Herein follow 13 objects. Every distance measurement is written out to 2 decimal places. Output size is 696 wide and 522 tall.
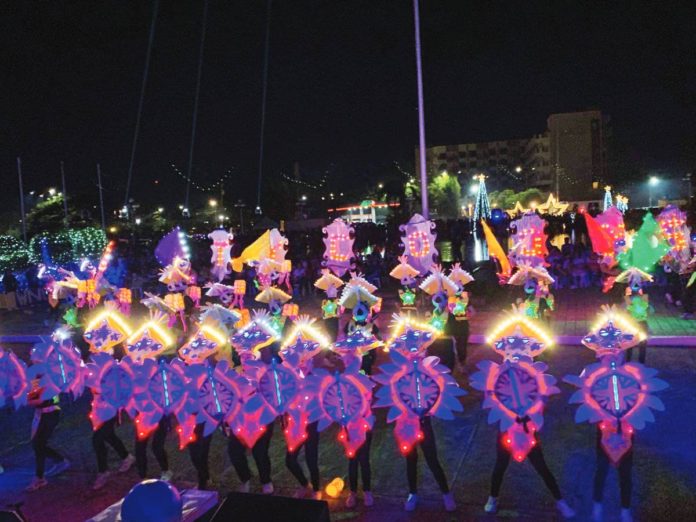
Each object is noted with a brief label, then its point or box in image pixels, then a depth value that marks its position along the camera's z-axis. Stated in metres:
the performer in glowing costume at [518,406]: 4.89
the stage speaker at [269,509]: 3.05
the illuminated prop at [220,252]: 13.91
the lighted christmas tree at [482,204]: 30.65
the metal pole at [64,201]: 26.61
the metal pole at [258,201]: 38.98
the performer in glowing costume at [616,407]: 4.70
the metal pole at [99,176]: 30.28
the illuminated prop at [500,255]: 12.57
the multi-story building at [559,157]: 56.84
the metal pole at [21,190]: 23.43
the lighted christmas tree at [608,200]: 36.87
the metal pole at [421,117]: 14.10
